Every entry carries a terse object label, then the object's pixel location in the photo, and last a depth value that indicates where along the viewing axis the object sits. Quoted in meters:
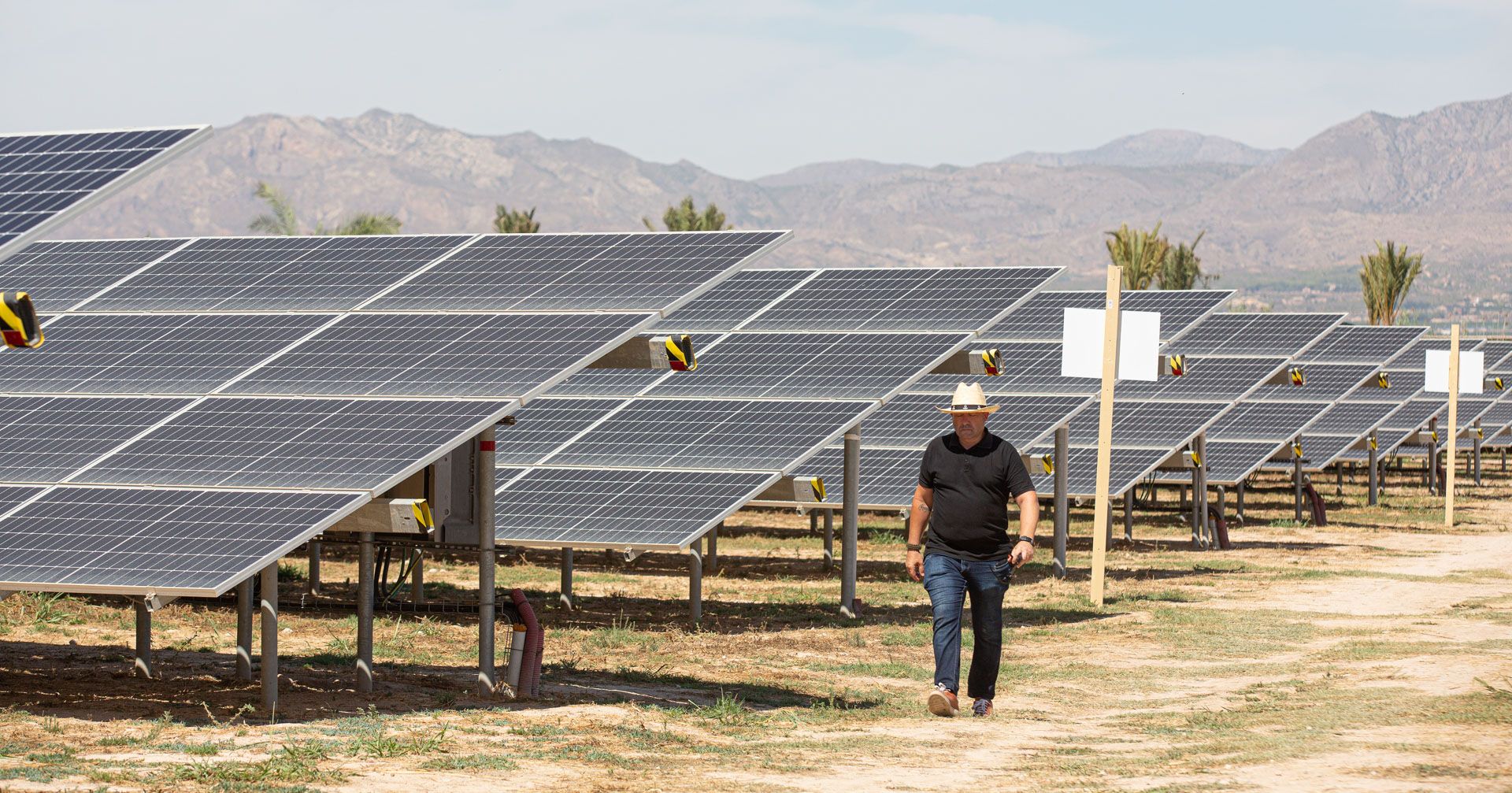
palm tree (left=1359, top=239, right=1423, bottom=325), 75.31
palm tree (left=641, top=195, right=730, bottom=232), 84.01
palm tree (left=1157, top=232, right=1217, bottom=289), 83.44
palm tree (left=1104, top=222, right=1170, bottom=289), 69.50
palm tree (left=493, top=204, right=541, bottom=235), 82.36
